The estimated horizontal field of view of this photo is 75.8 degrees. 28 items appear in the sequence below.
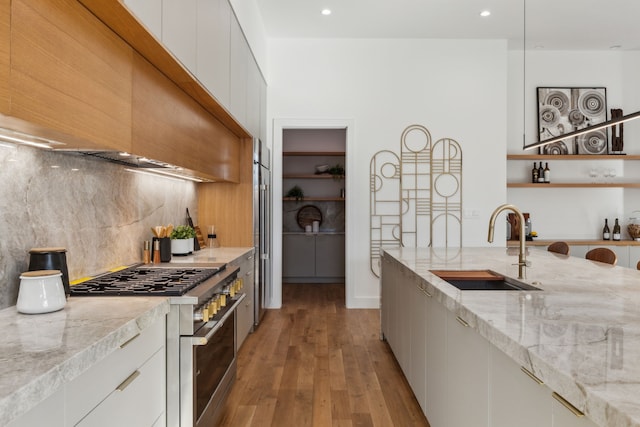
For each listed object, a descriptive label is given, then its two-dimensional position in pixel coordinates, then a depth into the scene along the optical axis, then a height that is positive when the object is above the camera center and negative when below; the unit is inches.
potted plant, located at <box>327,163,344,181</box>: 258.5 +30.3
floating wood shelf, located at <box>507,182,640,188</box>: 205.0 +17.8
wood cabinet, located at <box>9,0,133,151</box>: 43.9 +18.5
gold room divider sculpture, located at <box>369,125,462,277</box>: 200.1 +12.9
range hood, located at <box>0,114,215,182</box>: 48.8 +11.5
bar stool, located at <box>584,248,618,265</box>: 114.4 -10.2
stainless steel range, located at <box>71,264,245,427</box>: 67.6 -19.6
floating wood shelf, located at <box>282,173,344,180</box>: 259.3 +27.7
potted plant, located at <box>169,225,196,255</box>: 119.6 -6.0
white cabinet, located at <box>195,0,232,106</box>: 92.9 +43.2
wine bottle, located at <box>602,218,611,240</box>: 210.1 -6.3
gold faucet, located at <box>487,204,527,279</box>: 84.4 -3.2
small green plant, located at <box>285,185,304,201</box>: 265.4 +17.3
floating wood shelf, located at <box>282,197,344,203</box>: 259.7 +13.3
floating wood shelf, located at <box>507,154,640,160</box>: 204.7 +32.2
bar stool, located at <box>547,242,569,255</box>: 144.8 -9.9
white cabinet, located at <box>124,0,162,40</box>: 59.4 +31.7
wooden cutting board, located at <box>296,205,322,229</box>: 275.0 +3.9
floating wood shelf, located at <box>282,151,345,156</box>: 259.6 +42.4
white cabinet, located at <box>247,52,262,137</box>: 151.3 +48.2
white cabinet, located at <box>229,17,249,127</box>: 124.6 +47.6
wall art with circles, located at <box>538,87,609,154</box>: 212.4 +55.5
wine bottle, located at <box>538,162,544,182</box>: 210.7 +23.9
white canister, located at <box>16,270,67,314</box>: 54.0 -9.9
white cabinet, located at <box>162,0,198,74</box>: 72.5 +36.4
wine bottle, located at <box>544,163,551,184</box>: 209.5 +23.0
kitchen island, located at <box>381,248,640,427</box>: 34.6 -13.0
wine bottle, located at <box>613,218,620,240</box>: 208.4 -5.2
